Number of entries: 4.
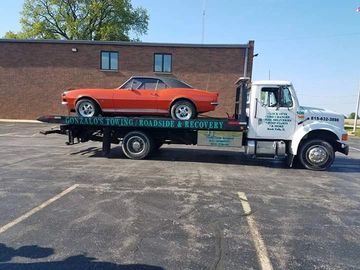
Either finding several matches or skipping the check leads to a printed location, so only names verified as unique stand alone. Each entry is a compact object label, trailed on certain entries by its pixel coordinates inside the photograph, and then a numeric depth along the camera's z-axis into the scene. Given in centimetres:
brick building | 2473
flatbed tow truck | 960
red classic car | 1027
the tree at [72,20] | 4422
